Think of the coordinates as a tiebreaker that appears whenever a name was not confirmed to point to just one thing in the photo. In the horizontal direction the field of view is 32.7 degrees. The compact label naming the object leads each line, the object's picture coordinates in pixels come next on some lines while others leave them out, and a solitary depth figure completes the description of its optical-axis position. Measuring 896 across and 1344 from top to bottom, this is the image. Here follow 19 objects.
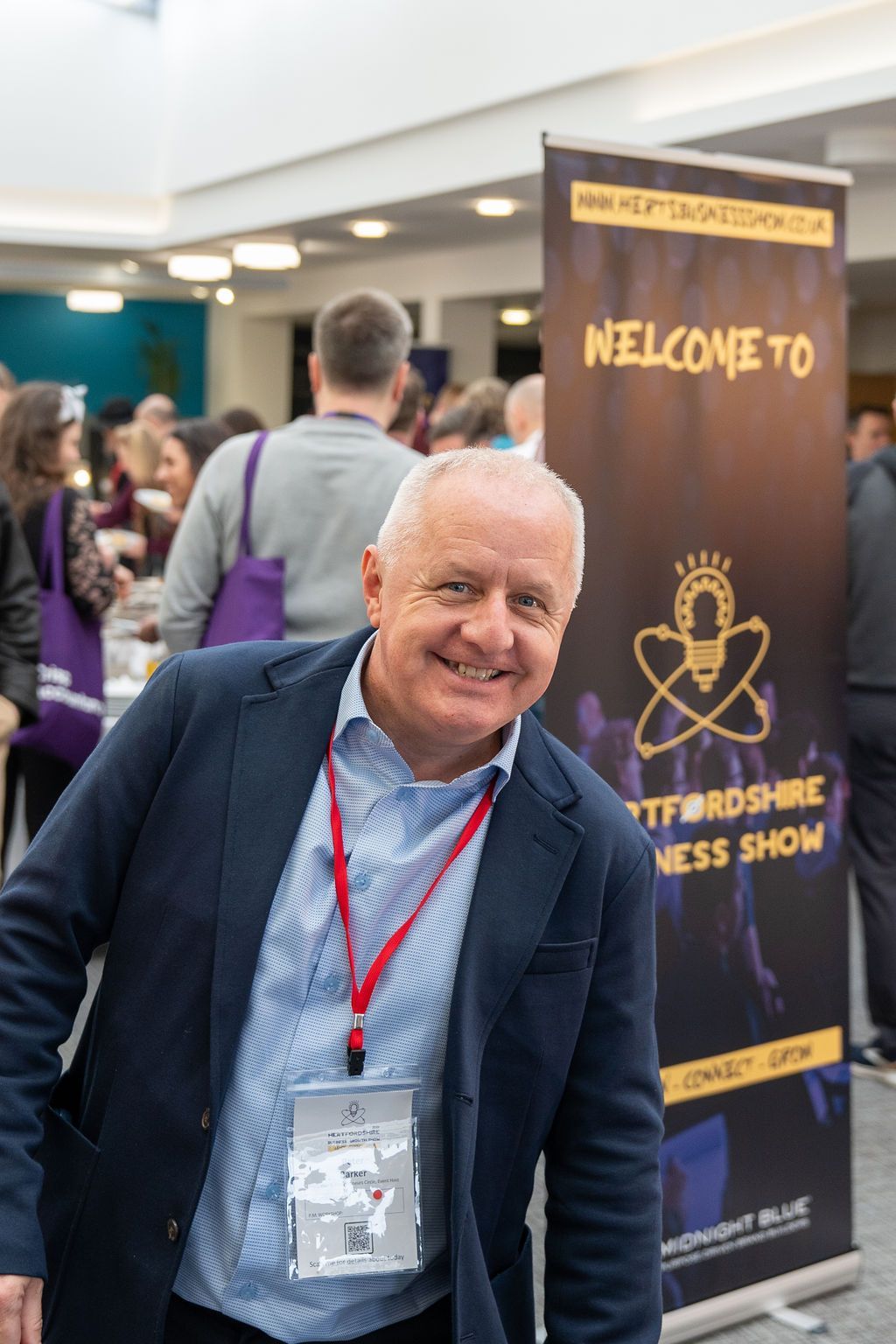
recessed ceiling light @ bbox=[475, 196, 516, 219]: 9.27
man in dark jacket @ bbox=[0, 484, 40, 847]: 3.49
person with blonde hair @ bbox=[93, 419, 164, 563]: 6.99
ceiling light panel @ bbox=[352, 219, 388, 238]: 10.48
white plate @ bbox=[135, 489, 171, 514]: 5.58
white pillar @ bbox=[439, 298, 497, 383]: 12.66
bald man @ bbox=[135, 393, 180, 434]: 8.27
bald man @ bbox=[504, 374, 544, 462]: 5.03
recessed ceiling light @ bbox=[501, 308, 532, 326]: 13.77
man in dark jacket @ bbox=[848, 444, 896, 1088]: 4.10
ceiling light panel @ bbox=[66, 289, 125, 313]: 15.09
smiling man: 1.37
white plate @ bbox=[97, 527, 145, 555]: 5.93
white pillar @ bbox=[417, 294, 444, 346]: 12.61
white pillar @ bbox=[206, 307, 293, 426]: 16.23
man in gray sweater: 3.07
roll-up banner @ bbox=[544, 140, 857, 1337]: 2.41
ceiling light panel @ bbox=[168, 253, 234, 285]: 10.59
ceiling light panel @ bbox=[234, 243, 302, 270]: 10.81
